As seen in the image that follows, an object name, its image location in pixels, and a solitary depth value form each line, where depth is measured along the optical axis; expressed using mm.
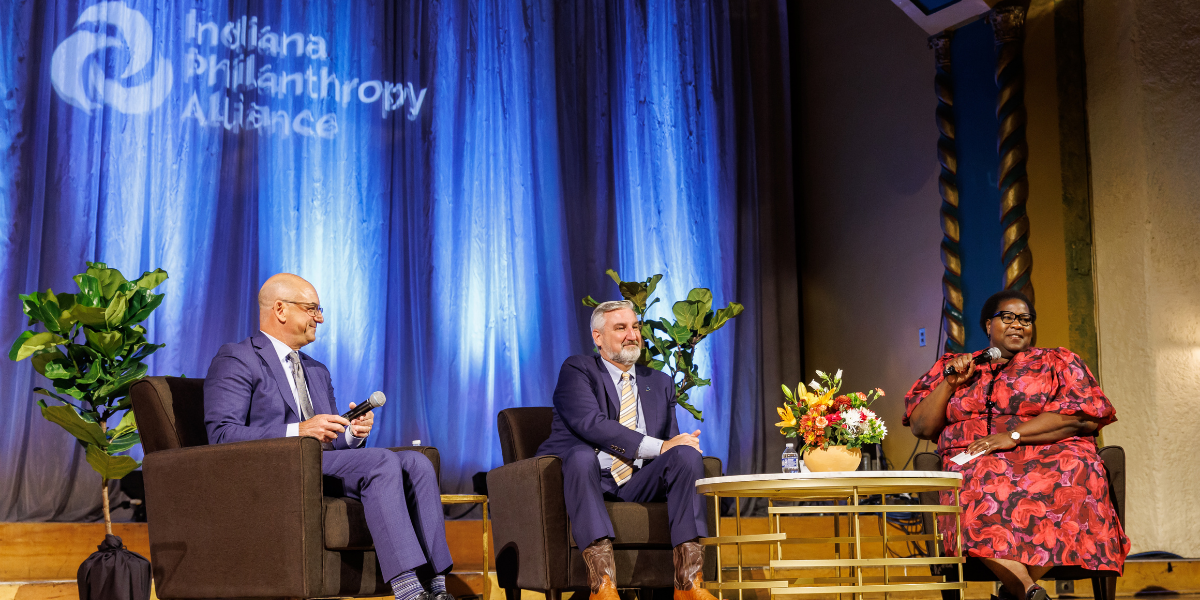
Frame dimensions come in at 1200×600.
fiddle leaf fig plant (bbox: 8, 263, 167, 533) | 3686
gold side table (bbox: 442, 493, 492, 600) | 3932
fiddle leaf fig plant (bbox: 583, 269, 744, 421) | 4875
